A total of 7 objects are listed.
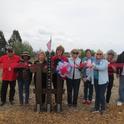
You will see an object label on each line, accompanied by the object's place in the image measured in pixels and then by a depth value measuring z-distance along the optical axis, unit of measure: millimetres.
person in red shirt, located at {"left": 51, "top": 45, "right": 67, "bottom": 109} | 4135
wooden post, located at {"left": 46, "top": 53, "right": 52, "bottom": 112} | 4059
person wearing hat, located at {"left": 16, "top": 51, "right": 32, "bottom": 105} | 4310
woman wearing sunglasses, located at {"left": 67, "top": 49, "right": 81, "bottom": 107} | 4281
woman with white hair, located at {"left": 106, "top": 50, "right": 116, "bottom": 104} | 4417
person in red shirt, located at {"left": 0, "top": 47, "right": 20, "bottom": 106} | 4410
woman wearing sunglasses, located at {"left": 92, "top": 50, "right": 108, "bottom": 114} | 4019
